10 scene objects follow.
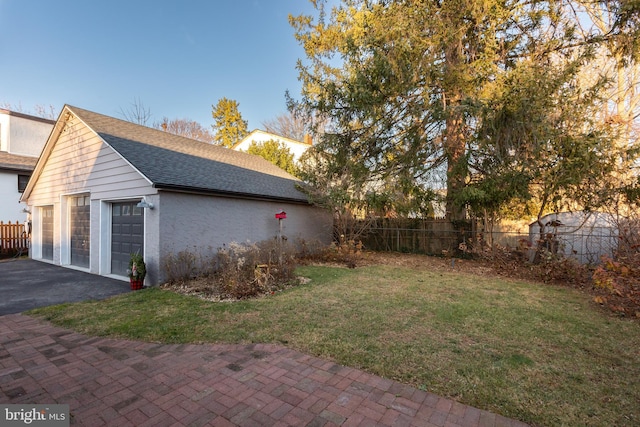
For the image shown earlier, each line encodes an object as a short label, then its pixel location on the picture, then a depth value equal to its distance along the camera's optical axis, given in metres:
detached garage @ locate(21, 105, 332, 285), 8.06
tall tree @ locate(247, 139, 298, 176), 19.44
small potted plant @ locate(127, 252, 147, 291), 7.53
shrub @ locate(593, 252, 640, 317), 5.54
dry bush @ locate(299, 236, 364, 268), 11.55
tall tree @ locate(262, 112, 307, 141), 29.70
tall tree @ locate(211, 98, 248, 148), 30.27
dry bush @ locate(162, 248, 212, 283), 7.85
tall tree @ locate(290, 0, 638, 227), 8.56
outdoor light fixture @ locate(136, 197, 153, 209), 7.59
